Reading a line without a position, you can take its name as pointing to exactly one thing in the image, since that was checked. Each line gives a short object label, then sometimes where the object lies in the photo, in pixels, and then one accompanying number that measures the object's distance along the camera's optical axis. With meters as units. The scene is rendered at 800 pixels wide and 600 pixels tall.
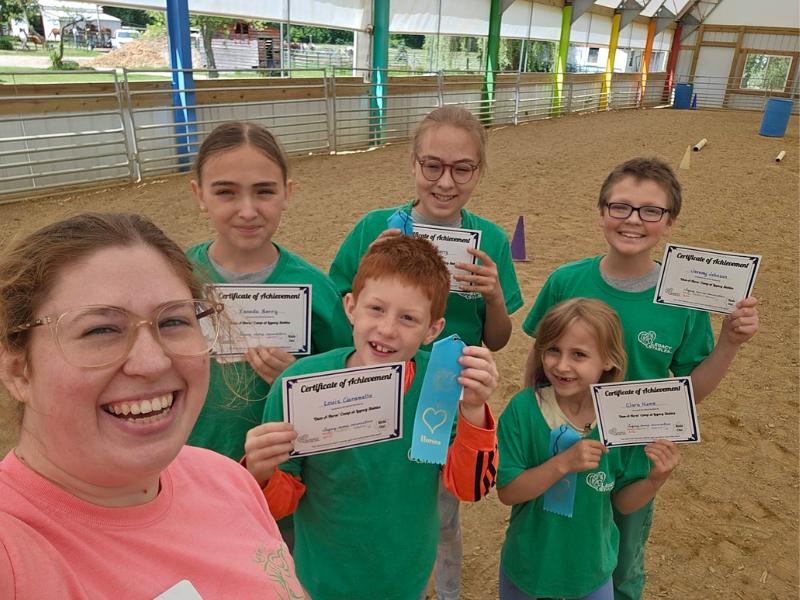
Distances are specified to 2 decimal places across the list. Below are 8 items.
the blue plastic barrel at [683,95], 25.61
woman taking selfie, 0.77
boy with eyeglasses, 2.01
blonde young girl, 1.78
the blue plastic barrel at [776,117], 16.61
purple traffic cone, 6.40
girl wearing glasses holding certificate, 2.07
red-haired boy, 1.47
